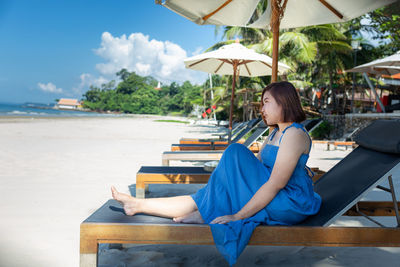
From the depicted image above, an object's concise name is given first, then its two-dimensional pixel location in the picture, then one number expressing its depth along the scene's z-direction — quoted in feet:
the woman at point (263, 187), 5.68
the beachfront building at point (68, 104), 319.39
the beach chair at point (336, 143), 29.66
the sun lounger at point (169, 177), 10.28
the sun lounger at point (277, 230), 5.27
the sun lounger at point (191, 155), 14.90
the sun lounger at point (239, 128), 30.75
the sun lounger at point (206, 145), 18.79
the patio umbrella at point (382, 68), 28.27
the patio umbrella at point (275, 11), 11.74
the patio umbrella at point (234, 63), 19.24
